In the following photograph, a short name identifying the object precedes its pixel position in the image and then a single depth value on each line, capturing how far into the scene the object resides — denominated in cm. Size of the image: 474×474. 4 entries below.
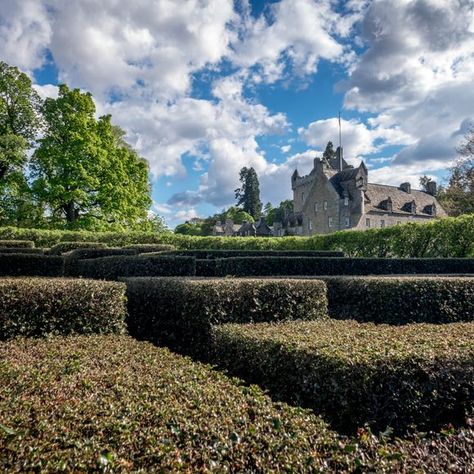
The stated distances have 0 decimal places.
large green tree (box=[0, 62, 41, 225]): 2880
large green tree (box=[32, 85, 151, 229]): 2888
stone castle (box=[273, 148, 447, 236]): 5449
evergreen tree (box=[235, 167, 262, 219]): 9469
